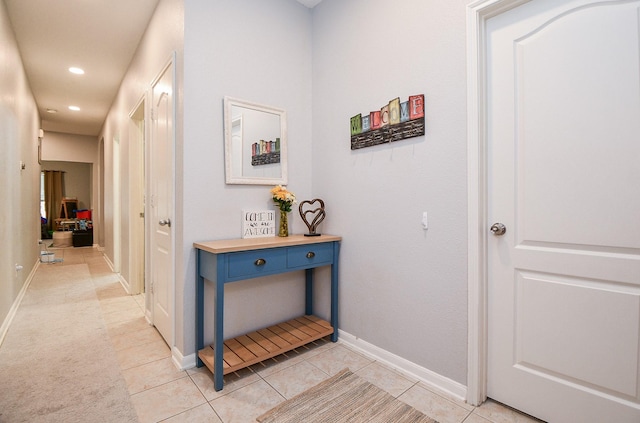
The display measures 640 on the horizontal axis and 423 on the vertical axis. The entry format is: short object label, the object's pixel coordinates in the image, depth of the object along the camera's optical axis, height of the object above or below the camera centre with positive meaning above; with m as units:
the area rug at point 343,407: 1.54 -1.04
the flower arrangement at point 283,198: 2.30 +0.09
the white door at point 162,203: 2.20 +0.06
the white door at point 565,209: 1.28 -0.01
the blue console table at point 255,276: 1.81 -0.42
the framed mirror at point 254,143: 2.18 +0.50
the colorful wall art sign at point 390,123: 1.87 +0.56
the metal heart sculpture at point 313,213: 2.42 -0.04
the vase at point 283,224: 2.35 -0.11
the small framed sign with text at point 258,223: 2.26 -0.10
